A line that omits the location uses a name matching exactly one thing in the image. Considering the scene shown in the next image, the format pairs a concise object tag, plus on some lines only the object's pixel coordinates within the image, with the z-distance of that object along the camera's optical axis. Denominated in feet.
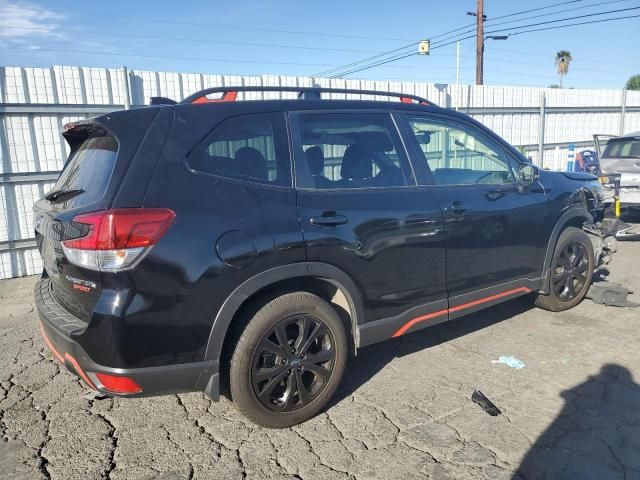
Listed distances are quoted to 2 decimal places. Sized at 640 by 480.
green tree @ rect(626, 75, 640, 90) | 211.22
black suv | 8.02
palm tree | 207.72
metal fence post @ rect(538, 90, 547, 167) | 38.52
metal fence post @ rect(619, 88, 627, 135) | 47.88
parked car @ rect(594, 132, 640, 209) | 28.02
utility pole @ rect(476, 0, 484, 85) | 69.97
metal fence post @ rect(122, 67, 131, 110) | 22.18
